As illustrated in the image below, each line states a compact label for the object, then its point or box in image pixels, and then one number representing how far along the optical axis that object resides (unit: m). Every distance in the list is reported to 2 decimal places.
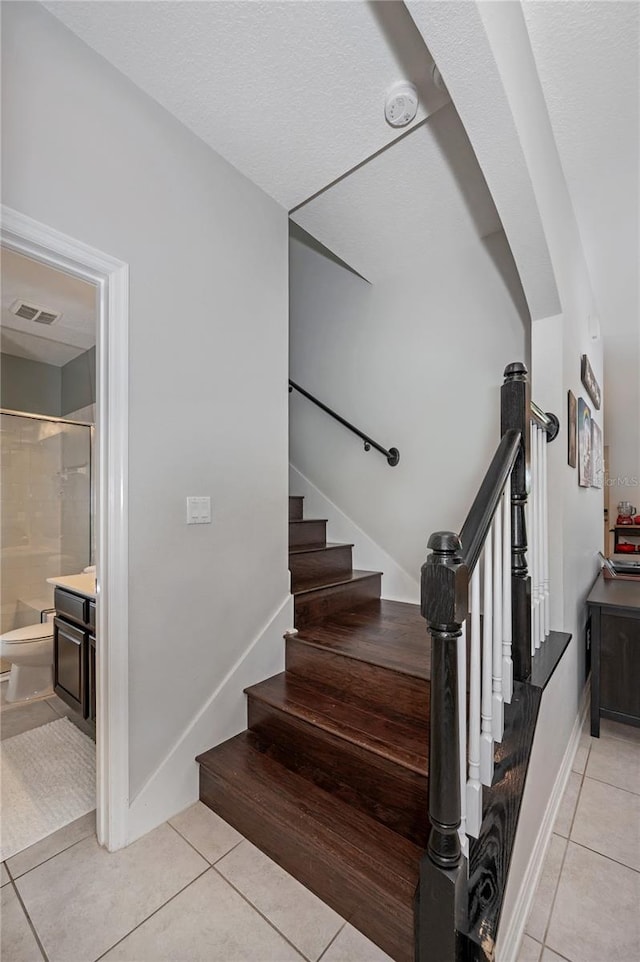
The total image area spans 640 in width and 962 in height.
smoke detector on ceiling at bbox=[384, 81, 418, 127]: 1.61
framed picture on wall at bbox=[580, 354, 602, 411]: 2.69
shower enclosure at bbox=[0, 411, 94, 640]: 3.44
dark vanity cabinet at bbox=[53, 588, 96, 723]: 2.13
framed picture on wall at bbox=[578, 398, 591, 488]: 2.57
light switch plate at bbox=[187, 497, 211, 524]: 1.77
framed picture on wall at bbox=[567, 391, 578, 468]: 2.15
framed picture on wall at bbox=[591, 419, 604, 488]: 3.20
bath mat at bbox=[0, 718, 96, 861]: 1.62
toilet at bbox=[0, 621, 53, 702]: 2.66
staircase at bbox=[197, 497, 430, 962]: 1.25
